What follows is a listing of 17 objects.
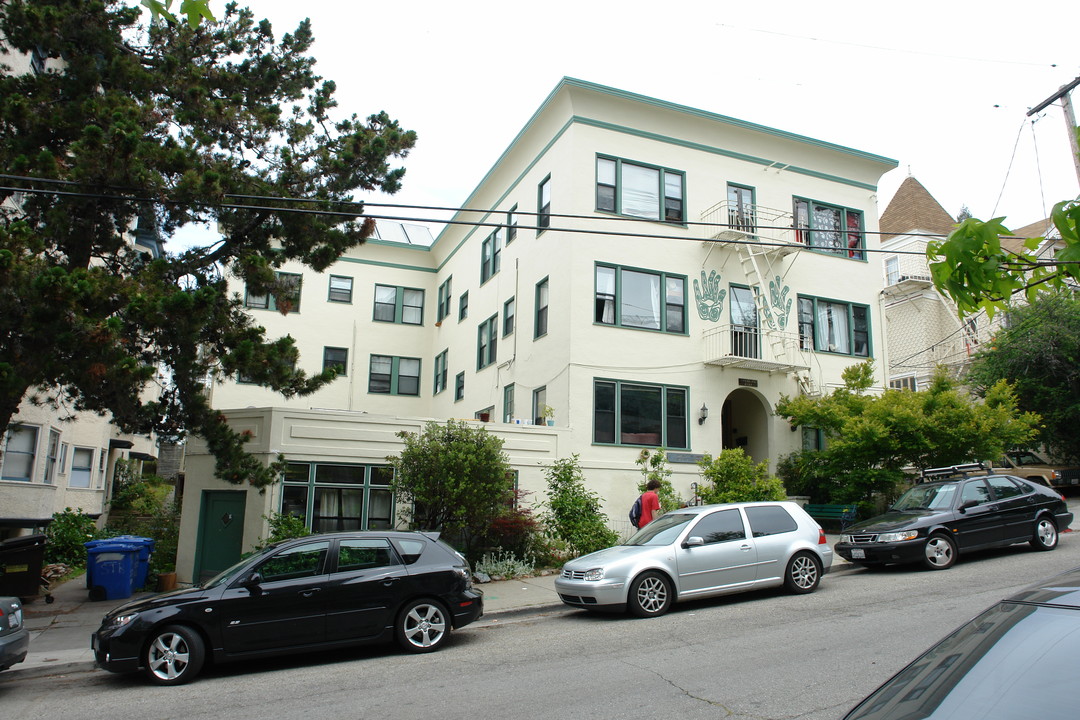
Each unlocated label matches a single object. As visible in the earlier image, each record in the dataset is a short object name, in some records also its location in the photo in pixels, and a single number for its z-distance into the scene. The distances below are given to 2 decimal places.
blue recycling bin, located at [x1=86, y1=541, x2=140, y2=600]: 15.19
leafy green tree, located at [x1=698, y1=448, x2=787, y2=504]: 17.38
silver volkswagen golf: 11.16
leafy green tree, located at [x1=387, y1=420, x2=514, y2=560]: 14.80
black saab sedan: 13.45
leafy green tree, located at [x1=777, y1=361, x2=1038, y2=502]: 18.52
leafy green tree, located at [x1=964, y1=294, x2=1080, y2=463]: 25.70
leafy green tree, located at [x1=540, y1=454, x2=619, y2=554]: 16.39
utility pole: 19.02
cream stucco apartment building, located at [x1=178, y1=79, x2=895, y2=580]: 16.81
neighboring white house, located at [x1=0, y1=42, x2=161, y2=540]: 18.80
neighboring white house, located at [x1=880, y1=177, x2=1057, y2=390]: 33.25
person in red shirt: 14.97
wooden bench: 19.17
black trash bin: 14.24
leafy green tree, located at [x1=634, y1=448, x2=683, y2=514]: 18.09
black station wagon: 8.77
